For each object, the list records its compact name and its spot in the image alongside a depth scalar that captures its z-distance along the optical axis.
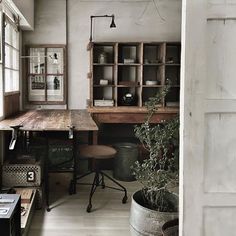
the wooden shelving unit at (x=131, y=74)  5.22
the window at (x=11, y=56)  4.43
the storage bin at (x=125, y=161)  4.74
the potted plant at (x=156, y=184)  2.58
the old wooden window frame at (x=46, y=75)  5.49
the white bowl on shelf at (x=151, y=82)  5.31
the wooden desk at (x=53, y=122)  3.40
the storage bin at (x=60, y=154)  4.43
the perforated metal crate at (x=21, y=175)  3.59
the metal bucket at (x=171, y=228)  2.23
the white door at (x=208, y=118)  1.61
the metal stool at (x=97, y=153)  3.69
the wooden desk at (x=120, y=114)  4.95
